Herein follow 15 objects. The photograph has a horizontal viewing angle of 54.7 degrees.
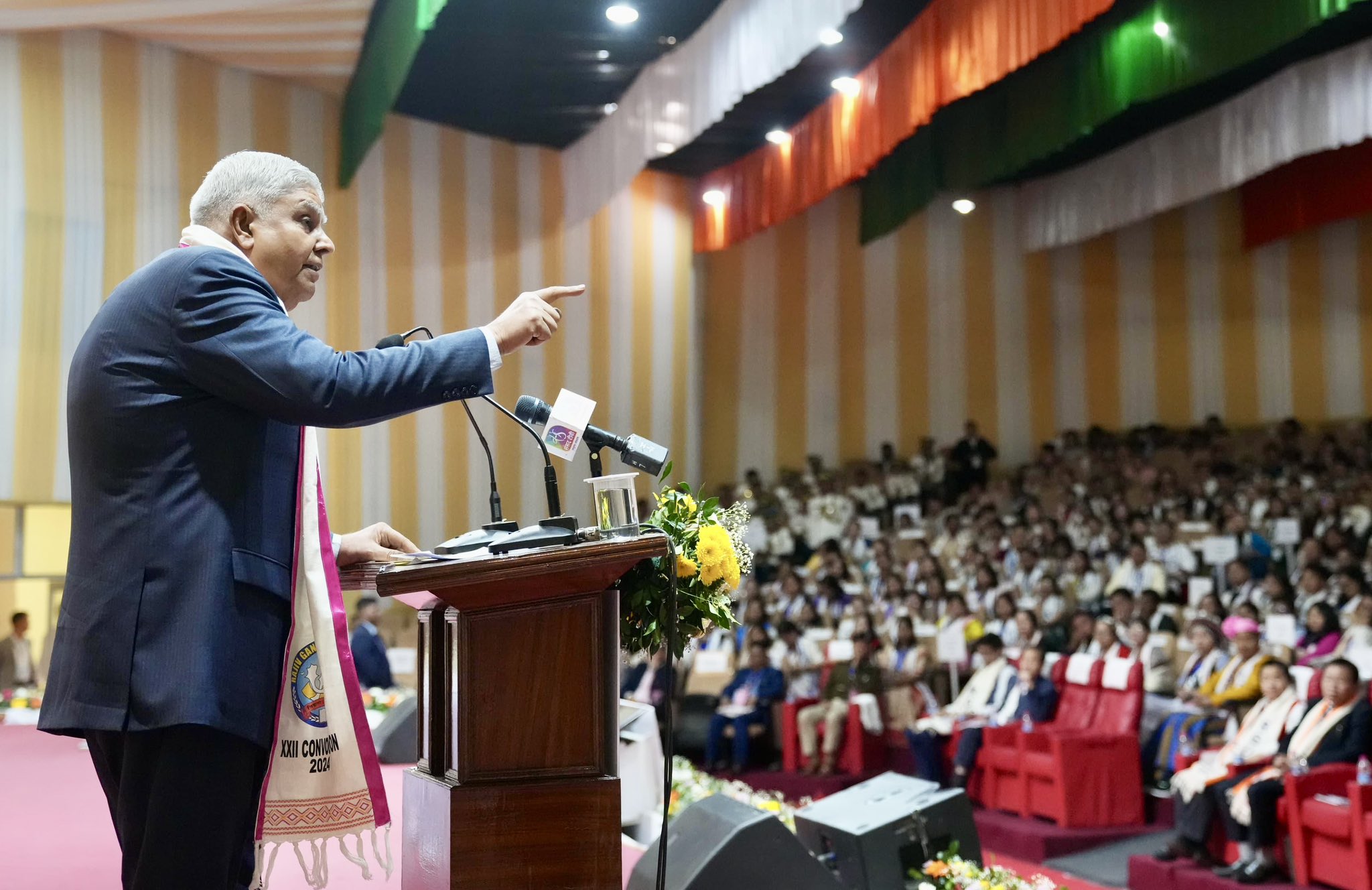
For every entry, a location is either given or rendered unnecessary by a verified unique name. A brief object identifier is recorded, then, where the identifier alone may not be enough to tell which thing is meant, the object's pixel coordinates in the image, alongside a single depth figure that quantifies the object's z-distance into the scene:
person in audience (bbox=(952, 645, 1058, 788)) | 7.23
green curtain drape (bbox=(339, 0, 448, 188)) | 7.80
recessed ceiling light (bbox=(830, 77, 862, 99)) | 9.45
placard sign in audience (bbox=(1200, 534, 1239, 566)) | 8.88
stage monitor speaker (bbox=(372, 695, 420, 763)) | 4.67
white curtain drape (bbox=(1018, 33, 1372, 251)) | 8.40
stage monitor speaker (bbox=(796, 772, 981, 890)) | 3.80
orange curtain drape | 7.12
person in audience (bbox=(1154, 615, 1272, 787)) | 6.26
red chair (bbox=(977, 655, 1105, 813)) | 6.95
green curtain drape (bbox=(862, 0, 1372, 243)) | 7.08
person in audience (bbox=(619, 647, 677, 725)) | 9.30
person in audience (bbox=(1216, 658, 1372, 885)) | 5.21
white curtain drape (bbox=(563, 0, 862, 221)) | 6.97
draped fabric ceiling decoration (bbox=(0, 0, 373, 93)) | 8.66
